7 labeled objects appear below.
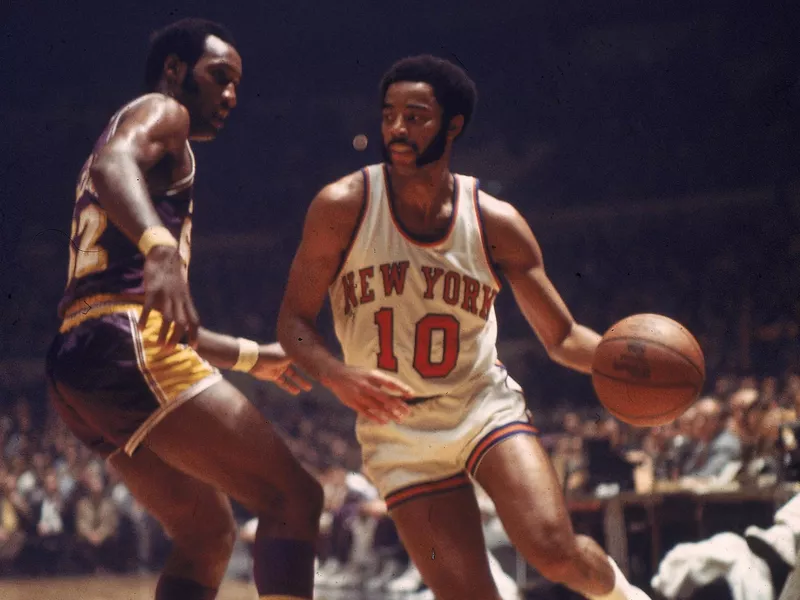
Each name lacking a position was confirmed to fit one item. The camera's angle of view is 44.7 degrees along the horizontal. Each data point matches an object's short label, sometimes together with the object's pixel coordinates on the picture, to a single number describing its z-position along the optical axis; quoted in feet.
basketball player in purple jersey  9.18
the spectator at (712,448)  24.23
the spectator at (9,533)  42.80
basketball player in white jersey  10.27
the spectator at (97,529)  42.06
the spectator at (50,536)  42.96
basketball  11.02
